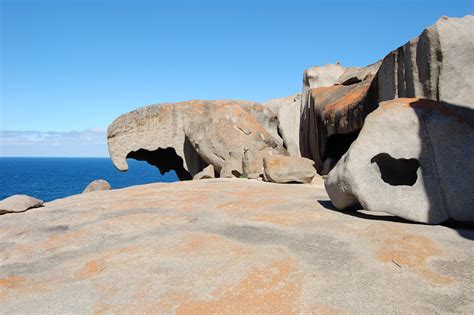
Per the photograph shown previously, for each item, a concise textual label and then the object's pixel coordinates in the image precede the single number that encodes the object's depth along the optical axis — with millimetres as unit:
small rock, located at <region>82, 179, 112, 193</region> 13117
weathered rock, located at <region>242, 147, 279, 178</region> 10525
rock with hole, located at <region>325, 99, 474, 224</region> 4203
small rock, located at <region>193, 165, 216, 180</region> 11523
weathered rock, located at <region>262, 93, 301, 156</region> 14603
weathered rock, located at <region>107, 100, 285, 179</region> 14570
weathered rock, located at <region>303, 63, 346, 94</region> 15477
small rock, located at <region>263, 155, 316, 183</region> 8453
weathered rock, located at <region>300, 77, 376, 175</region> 9156
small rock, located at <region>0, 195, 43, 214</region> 6270
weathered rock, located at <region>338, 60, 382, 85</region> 11248
